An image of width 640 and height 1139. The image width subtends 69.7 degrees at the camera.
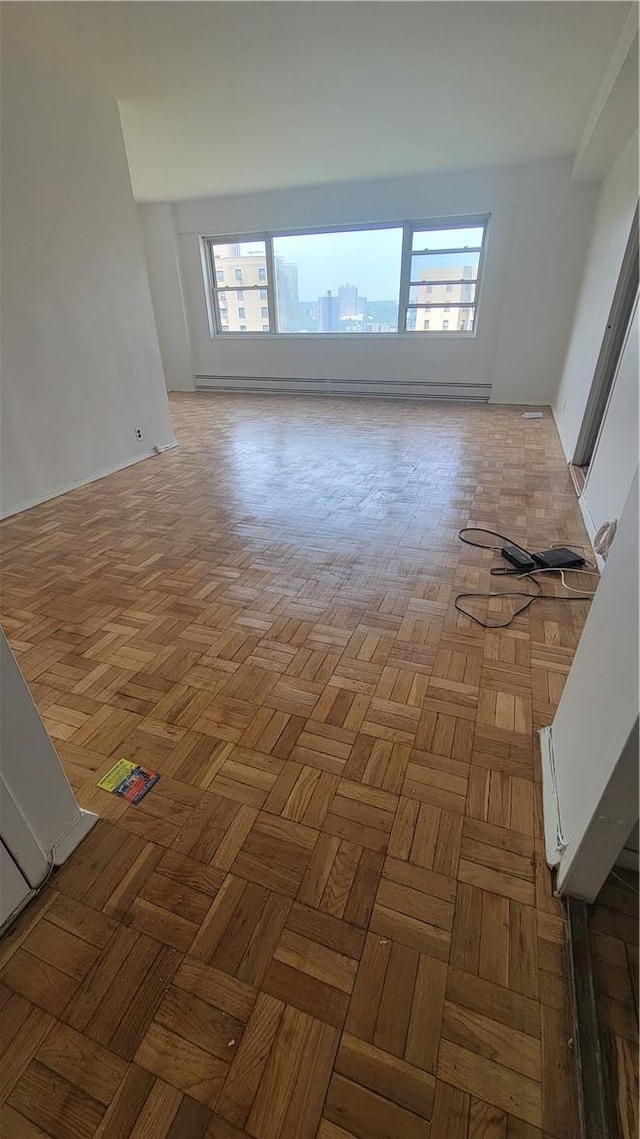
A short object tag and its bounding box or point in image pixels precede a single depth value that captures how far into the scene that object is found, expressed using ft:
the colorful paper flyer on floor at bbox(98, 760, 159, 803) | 4.02
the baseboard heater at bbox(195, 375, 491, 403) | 20.53
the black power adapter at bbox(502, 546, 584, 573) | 7.38
